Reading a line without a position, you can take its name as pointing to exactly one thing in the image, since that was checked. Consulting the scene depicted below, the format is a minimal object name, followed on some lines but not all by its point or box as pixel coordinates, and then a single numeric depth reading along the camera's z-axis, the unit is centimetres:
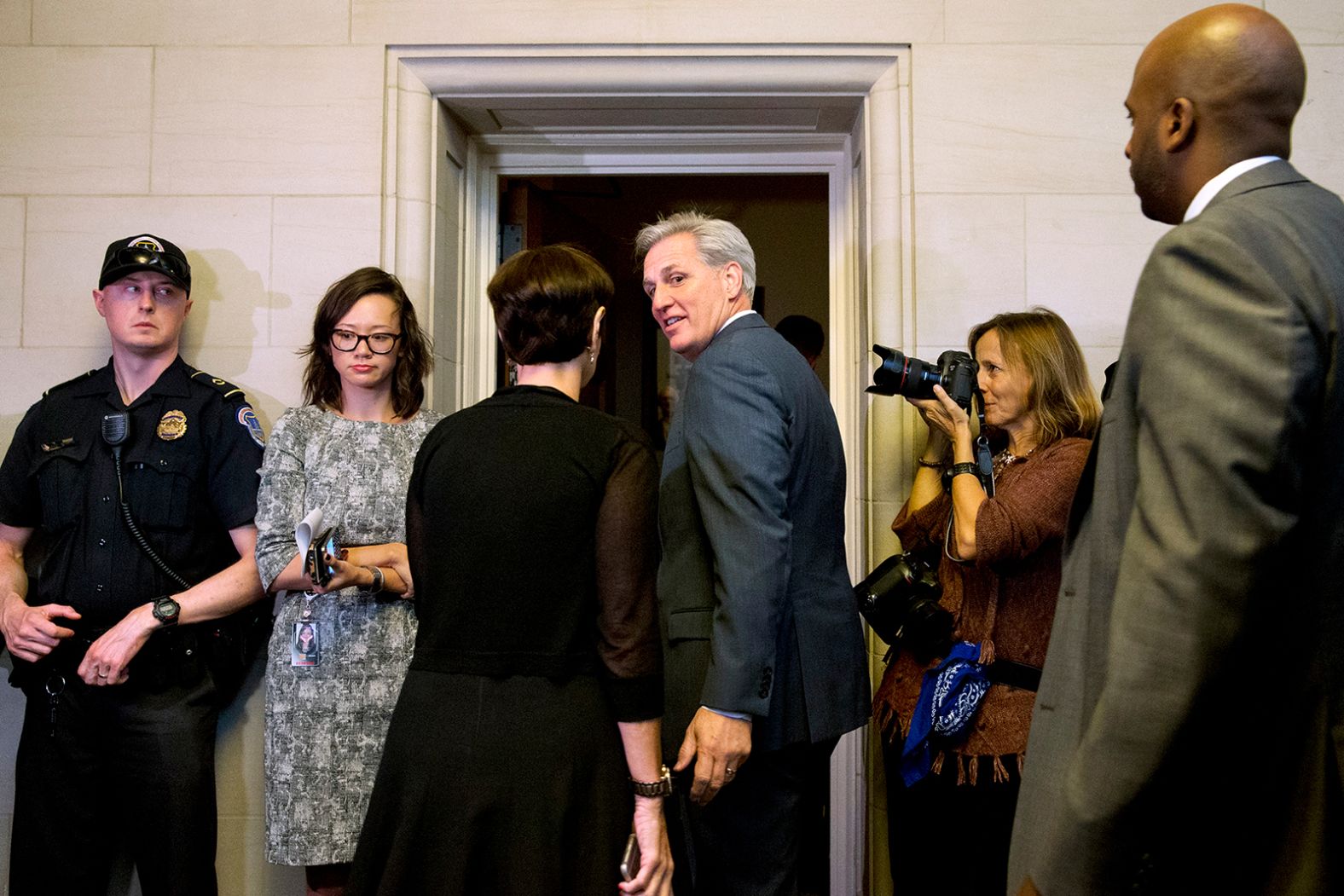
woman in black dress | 126
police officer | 201
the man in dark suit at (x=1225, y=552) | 79
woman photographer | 173
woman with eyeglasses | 185
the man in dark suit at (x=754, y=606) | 146
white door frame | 241
